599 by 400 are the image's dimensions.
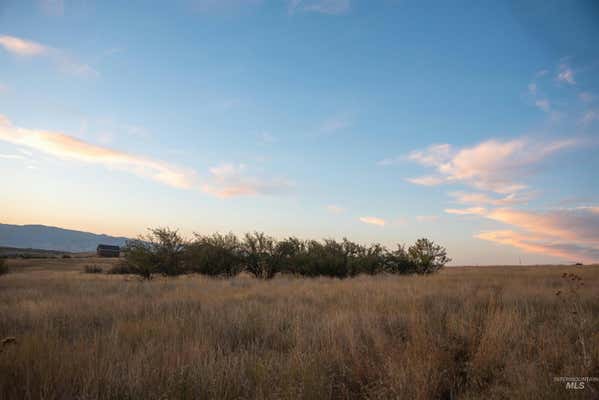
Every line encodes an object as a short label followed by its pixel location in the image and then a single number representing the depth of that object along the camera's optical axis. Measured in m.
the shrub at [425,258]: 25.80
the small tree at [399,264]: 26.06
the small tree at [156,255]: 20.84
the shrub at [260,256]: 22.88
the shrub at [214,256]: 22.11
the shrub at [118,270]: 29.91
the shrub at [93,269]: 34.20
